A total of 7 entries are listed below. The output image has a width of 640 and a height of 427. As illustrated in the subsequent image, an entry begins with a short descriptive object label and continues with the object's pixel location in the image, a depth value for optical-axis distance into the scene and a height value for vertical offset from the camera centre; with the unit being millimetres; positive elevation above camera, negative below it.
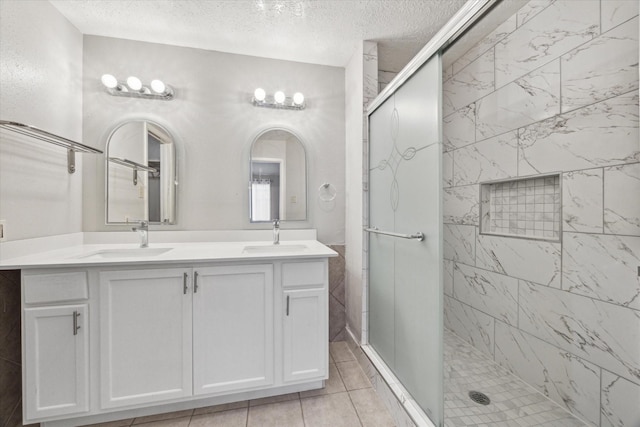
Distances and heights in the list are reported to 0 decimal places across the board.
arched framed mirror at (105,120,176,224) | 1902 +282
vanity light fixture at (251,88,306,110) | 2064 +905
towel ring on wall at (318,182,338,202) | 2238 +171
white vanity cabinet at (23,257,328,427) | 1291 -670
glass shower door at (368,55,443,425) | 1210 -145
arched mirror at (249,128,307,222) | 2111 +283
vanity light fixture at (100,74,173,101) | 1837 +895
